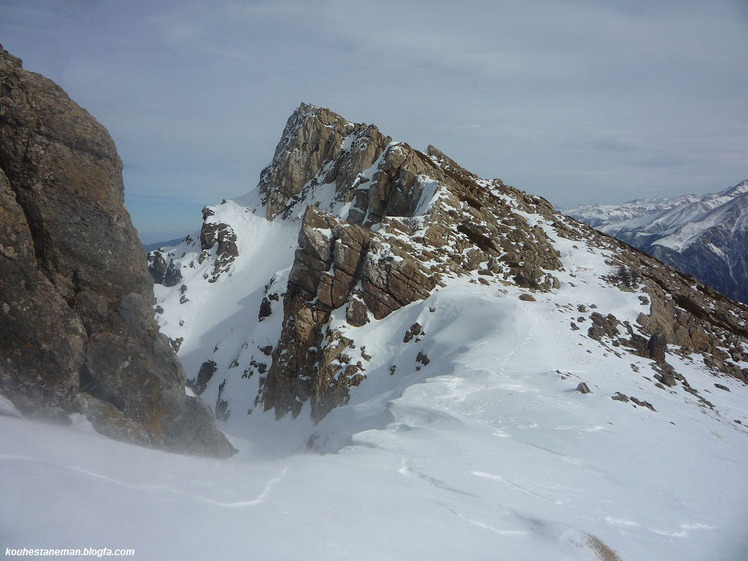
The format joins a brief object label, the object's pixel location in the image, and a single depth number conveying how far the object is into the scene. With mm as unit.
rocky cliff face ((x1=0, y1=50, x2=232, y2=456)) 13250
